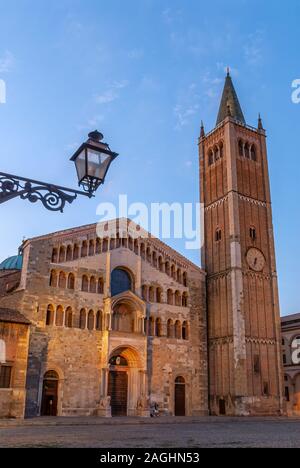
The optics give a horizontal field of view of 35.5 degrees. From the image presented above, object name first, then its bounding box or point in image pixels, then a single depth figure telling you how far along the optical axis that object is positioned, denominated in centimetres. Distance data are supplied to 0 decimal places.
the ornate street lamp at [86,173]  751
